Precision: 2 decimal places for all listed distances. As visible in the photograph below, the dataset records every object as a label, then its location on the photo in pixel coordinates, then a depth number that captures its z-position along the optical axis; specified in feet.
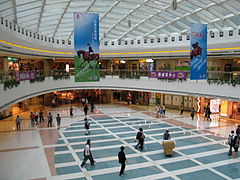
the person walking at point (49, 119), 65.41
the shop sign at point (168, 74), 77.19
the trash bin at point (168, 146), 44.09
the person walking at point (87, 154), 38.17
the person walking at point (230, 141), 44.86
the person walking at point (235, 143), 44.88
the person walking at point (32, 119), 65.92
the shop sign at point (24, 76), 52.49
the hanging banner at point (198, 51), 48.26
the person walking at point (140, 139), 46.28
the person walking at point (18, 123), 62.06
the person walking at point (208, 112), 73.55
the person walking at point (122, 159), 35.01
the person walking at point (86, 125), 57.21
